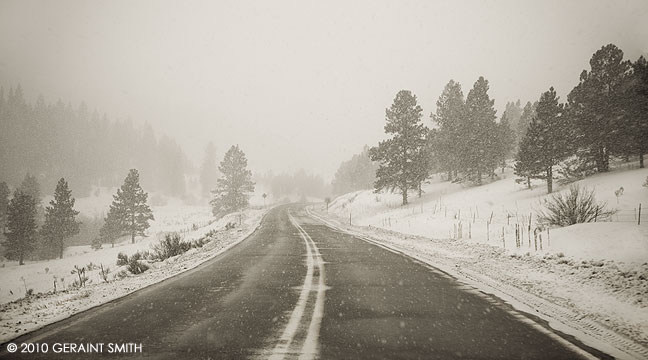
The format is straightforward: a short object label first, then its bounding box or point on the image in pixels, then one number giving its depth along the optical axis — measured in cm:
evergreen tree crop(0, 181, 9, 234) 4516
